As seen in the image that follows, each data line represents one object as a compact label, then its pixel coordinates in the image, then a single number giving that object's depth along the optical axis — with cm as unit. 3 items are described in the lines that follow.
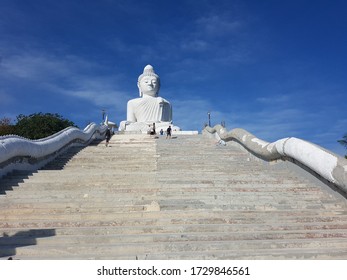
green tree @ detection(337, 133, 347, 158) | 2559
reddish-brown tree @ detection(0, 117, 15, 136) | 3128
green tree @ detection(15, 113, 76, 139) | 2970
